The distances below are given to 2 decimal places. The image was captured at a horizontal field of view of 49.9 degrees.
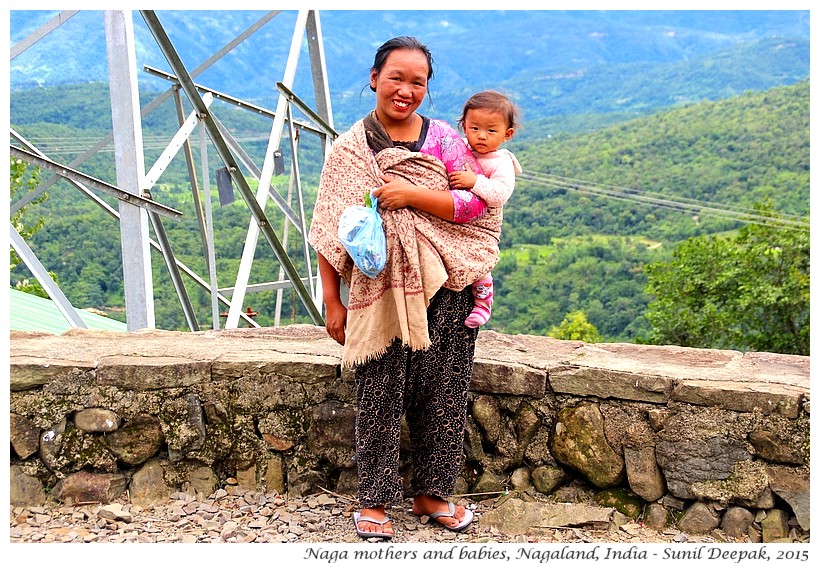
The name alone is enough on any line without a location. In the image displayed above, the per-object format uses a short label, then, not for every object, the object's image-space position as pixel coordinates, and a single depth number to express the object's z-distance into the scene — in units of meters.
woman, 2.65
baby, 2.66
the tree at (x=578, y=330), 22.14
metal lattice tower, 4.03
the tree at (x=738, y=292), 17.38
